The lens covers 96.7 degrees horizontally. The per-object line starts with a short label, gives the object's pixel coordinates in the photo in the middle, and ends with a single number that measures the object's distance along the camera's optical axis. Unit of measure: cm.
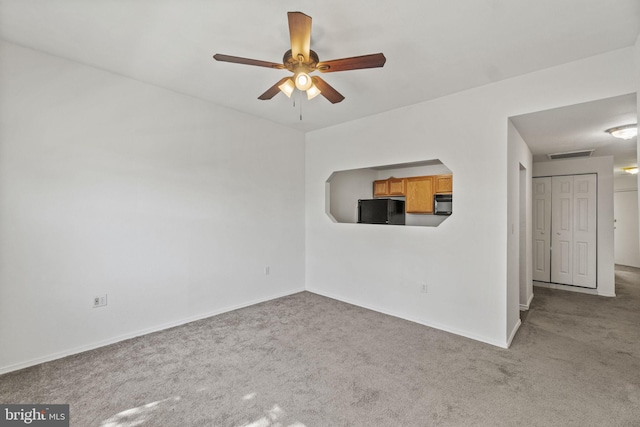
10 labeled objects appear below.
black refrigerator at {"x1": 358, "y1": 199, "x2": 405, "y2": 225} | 429
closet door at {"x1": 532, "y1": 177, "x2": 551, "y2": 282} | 522
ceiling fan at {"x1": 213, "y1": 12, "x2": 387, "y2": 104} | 177
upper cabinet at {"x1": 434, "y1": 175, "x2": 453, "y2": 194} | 457
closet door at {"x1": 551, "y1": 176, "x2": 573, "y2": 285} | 502
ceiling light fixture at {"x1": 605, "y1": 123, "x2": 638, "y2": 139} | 309
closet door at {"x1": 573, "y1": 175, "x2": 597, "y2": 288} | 479
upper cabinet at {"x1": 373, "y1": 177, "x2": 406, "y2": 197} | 516
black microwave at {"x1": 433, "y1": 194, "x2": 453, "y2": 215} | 456
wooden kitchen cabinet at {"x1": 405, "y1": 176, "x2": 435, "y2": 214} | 476
